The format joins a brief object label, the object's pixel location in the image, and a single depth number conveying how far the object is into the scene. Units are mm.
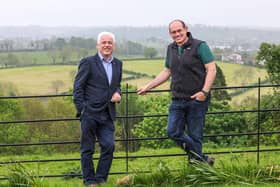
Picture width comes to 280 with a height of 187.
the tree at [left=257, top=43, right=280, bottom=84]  19484
